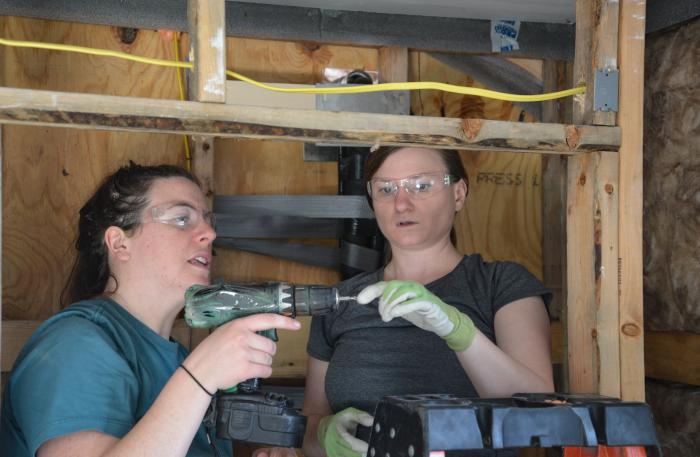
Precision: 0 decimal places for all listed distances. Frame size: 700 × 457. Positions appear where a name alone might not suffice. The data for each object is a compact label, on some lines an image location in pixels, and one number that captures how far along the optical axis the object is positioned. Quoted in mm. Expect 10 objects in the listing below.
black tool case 1414
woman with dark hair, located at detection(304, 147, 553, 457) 2043
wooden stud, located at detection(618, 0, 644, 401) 1986
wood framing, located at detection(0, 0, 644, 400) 1795
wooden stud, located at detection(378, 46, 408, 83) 3053
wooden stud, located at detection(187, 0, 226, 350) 1720
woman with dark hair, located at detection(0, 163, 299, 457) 1685
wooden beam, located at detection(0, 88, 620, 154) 1627
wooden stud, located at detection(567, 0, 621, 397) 1986
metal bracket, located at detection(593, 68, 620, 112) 1981
